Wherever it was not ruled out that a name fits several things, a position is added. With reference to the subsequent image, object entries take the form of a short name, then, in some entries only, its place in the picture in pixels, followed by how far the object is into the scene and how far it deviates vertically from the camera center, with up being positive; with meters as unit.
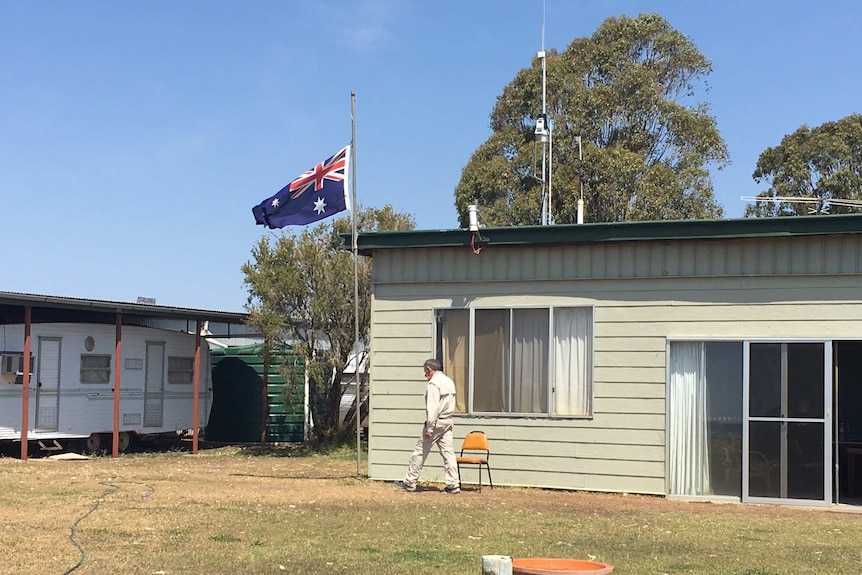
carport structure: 16.38 +0.84
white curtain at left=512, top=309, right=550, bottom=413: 12.82 +0.09
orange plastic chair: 12.48 -0.98
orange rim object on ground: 5.56 -1.11
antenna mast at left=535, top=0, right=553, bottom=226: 15.94 +3.65
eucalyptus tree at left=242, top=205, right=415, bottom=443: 18.84 +1.16
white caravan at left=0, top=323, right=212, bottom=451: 17.28 -0.42
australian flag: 14.02 +2.24
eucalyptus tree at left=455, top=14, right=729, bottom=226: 28.27 +6.56
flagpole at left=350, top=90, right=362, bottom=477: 13.92 +2.78
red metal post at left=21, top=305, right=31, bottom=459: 16.69 -0.60
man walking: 12.12 -0.71
